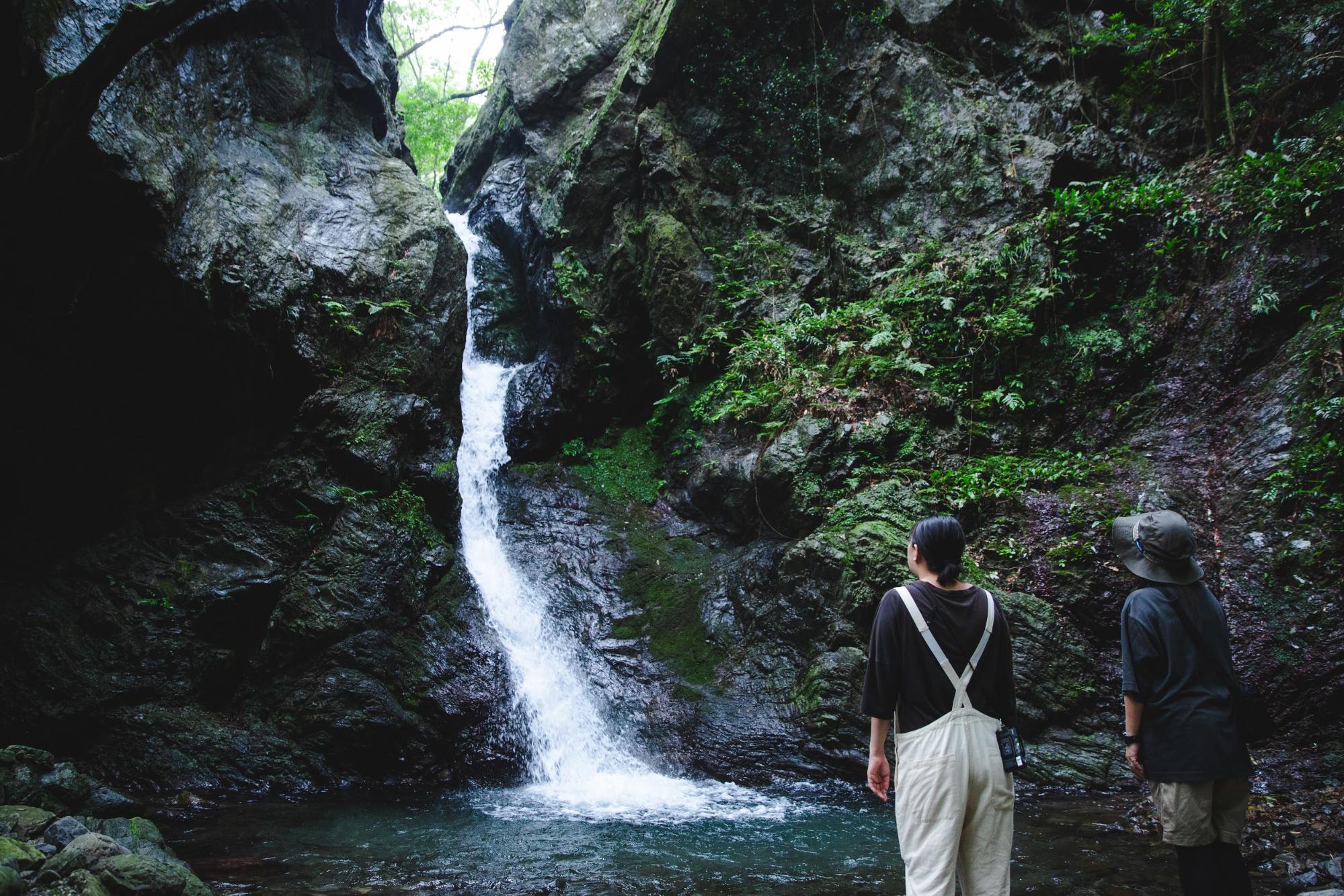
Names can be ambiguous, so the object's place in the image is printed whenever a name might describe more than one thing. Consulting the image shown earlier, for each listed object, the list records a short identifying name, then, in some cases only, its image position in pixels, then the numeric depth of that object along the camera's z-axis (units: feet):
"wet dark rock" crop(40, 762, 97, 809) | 18.57
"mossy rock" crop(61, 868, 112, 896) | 11.82
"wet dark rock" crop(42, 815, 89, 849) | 14.39
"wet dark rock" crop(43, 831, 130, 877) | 12.33
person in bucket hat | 9.64
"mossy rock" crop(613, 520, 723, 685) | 30.25
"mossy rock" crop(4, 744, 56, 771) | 18.29
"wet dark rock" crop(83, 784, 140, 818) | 19.53
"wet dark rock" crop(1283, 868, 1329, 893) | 12.97
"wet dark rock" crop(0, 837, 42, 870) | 12.17
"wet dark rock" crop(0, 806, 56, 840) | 14.34
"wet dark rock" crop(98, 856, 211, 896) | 12.57
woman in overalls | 8.49
